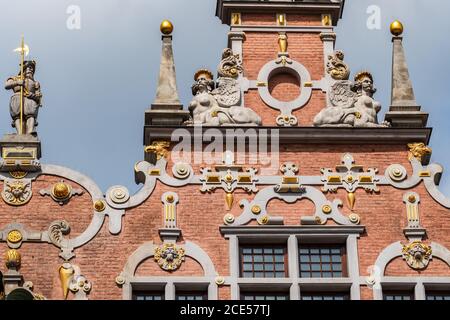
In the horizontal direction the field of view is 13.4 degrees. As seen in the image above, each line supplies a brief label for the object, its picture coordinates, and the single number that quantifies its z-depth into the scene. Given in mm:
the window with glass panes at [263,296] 33250
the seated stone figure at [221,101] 34906
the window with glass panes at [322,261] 33750
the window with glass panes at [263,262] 33656
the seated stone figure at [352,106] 35031
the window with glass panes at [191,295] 33031
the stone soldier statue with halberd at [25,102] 34562
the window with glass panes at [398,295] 33316
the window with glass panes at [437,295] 33375
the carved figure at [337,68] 35625
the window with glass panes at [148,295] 33094
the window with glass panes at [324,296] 33375
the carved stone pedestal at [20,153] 34094
